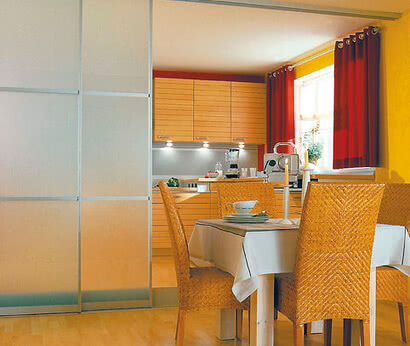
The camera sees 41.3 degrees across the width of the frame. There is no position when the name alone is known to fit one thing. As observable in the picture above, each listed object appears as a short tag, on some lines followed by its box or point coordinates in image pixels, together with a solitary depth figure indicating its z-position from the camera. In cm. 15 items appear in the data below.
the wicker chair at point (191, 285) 293
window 668
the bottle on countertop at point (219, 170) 755
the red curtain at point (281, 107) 728
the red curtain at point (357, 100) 528
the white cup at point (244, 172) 764
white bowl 313
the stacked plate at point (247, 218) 309
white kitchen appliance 562
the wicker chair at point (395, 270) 328
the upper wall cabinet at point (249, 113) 783
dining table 274
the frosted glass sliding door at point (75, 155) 411
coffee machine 735
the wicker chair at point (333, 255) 263
